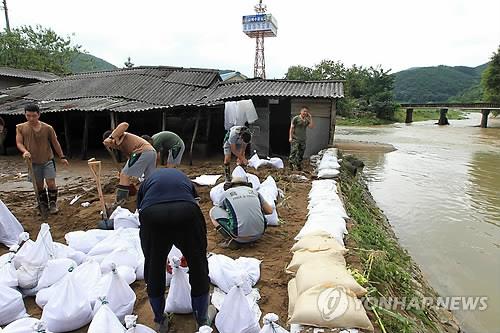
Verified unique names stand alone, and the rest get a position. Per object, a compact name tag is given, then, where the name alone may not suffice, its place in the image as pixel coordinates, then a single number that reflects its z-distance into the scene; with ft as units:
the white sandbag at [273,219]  13.48
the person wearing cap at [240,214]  10.92
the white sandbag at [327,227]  11.01
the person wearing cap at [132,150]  13.65
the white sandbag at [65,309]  7.06
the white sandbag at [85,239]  10.53
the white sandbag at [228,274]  8.83
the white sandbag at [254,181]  15.76
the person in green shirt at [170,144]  12.27
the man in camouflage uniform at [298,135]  23.04
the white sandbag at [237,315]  7.00
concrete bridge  90.43
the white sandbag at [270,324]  6.14
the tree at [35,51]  76.43
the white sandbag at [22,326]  6.16
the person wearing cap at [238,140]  17.79
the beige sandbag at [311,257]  8.86
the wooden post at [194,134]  28.96
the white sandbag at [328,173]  19.59
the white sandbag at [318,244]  9.52
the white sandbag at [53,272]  8.61
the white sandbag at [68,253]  9.55
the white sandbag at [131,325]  6.06
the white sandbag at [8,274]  8.39
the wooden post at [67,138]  32.52
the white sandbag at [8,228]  11.46
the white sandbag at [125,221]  11.77
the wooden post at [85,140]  31.55
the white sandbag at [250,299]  7.91
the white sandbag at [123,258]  9.30
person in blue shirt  6.52
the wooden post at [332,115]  29.26
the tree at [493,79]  106.73
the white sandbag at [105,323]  6.09
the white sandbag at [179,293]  7.70
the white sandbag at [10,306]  7.41
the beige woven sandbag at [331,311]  6.81
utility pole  82.00
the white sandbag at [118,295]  7.45
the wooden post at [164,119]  30.78
